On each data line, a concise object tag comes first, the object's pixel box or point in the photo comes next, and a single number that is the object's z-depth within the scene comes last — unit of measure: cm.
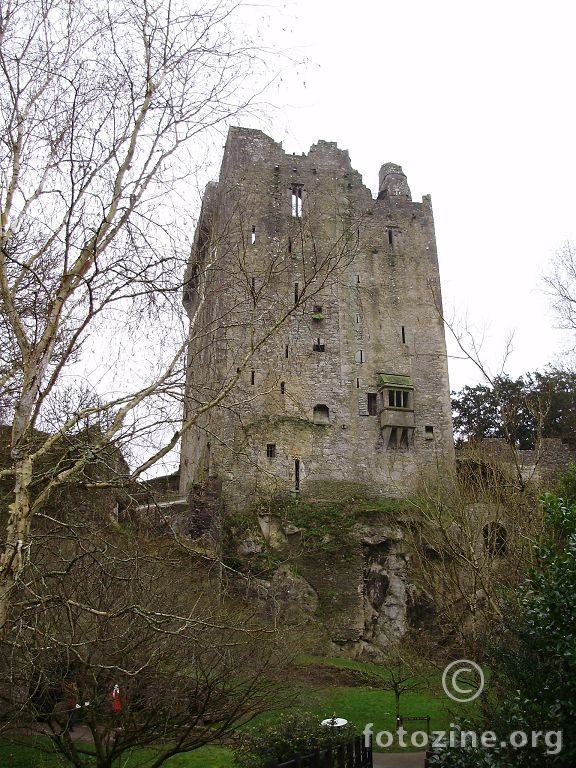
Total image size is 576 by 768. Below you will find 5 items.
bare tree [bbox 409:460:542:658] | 1360
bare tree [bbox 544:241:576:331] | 1803
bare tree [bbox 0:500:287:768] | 785
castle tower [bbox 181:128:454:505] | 2791
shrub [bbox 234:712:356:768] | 918
